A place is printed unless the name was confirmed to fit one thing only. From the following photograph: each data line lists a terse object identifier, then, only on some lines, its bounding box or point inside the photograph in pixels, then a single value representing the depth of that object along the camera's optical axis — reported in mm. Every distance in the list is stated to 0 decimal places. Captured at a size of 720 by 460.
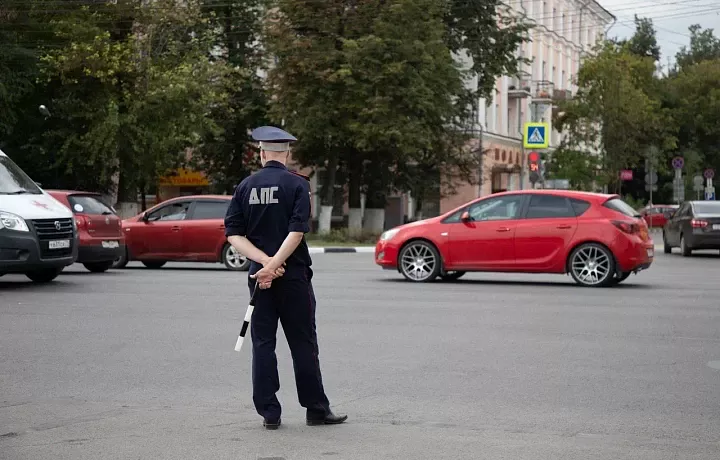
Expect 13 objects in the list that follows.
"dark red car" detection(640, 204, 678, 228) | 72062
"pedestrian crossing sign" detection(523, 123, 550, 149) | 38281
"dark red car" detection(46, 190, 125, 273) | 22266
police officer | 7402
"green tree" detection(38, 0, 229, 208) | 41875
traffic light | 38250
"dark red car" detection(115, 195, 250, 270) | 24766
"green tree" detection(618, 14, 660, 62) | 111938
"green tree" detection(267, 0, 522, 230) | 43125
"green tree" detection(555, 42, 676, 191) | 60938
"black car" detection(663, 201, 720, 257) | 33281
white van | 18062
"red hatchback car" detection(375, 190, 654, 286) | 19500
